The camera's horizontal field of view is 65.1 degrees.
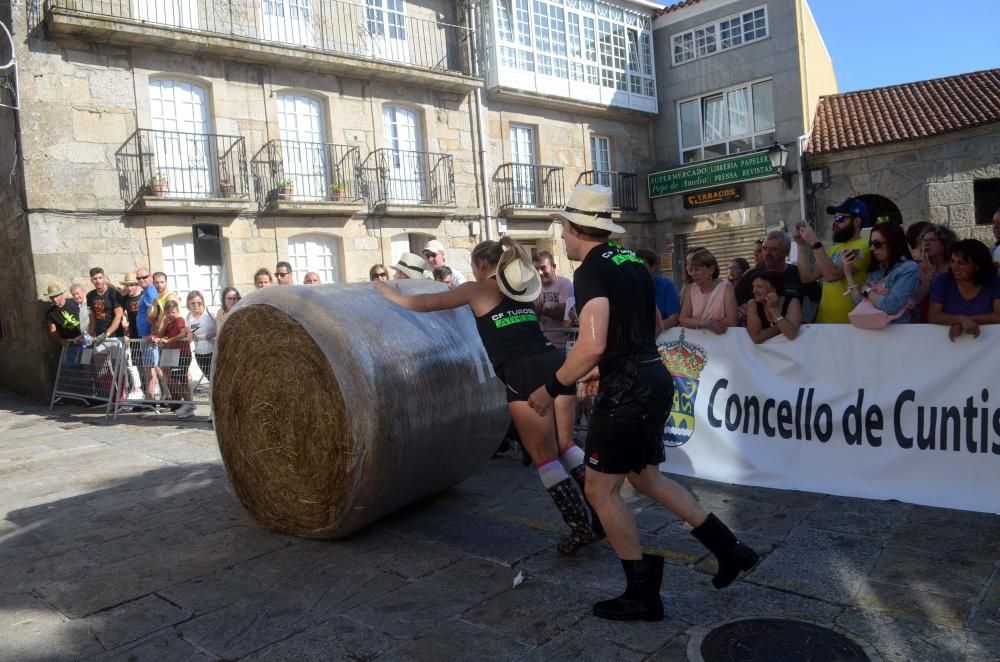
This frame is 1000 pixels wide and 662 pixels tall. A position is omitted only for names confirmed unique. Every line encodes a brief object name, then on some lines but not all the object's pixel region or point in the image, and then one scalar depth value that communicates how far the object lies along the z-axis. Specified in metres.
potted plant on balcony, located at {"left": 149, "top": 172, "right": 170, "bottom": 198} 14.09
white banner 4.67
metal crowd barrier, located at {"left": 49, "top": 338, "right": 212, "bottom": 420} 9.69
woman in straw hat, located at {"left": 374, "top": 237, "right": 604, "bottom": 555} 4.19
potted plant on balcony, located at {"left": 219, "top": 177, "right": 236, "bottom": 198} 15.23
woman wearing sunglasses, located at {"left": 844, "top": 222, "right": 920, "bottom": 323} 4.96
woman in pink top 5.85
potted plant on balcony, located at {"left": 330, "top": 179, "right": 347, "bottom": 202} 16.73
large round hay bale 4.18
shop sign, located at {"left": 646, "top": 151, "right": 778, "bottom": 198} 21.14
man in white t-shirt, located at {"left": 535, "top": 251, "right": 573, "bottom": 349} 7.14
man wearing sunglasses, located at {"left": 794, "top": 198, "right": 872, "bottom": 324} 5.37
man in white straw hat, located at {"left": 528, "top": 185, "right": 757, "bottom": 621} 3.29
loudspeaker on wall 14.41
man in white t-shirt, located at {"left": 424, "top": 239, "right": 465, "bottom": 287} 7.97
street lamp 20.11
